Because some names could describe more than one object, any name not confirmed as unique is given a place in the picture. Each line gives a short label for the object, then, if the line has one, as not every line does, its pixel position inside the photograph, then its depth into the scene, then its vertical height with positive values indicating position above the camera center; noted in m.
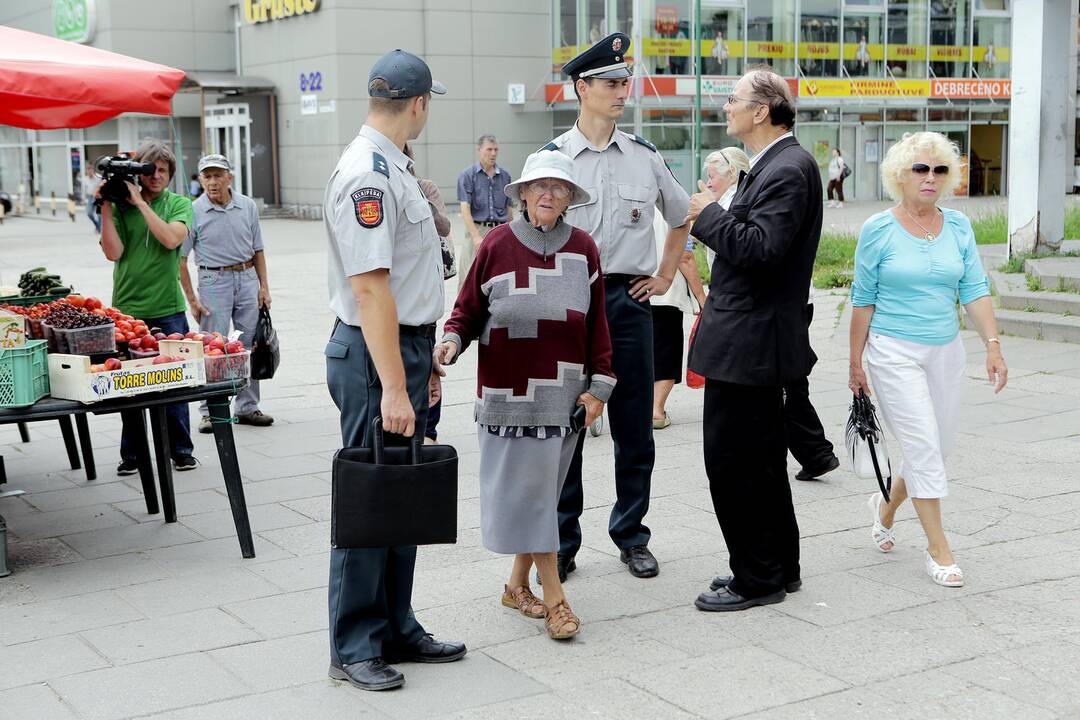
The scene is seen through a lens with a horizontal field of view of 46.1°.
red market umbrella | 6.50 +0.72
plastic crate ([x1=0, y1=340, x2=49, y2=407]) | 5.43 -0.65
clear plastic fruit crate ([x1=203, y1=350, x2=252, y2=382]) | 5.94 -0.69
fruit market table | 5.56 -0.85
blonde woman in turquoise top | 5.20 -0.43
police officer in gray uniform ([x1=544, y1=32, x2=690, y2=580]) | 5.36 -0.20
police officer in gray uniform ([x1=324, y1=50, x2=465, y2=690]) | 4.01 -0.29
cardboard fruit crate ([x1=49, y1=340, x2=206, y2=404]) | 5.57 -0.69
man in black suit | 4.71 -0.45
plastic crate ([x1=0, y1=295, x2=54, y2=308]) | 7.01 -0.42
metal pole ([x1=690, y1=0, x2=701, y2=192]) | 24.00 +1.96
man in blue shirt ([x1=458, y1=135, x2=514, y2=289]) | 13.69 +0.20
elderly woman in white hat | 4.61 -0.51
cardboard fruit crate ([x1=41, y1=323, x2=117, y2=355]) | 5.78 -0.54
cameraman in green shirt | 7.54 -0.19
